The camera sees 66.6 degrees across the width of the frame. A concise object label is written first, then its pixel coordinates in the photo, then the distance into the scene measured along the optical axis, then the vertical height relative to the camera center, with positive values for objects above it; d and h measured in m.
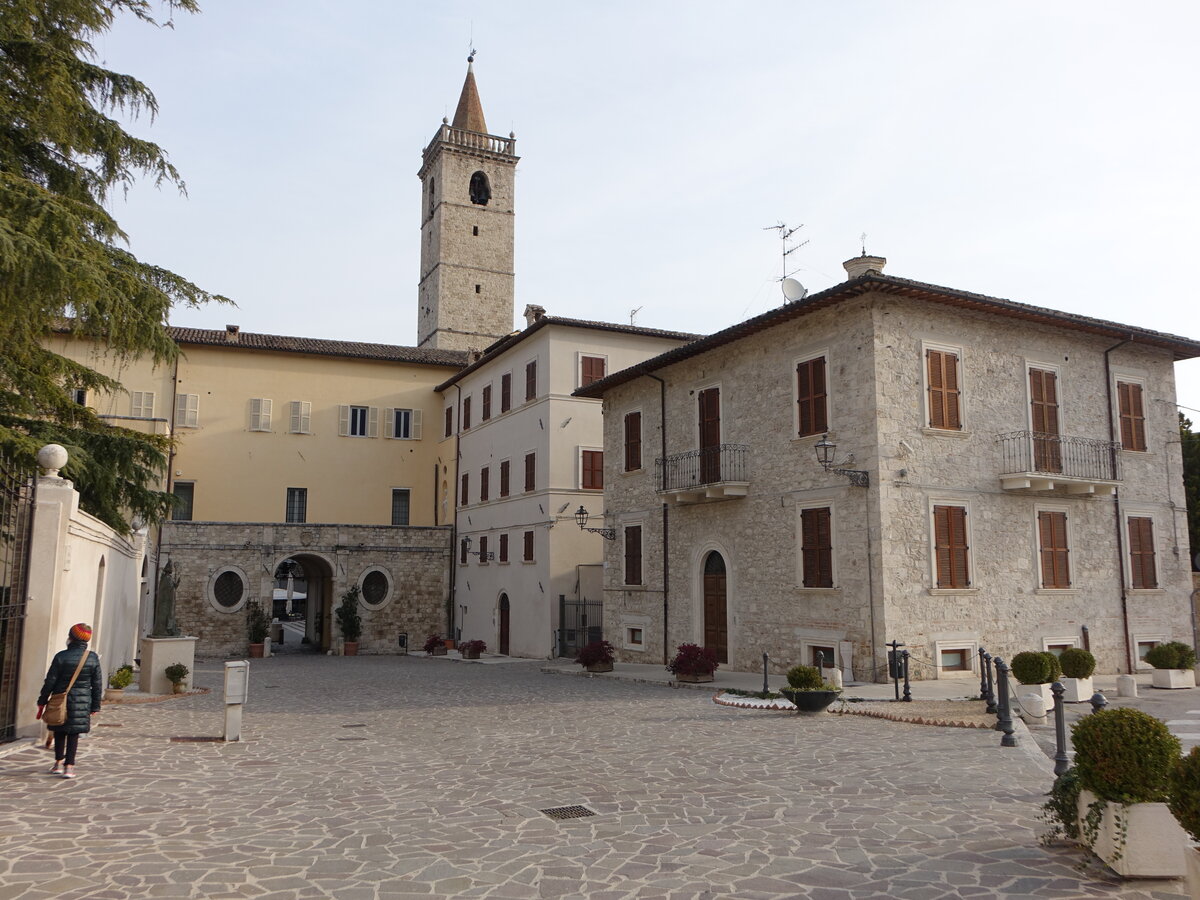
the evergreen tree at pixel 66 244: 10.00 +4.00
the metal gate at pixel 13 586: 10.08 -0.03
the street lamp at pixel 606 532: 24.81 +1.43
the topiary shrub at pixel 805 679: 13.91 -1.42
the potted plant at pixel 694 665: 18.30 -1.59
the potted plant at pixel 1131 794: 5.59 -1.30
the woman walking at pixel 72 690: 8.78 -1.02
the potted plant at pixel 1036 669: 14.95 -1.35
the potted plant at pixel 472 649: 29.25 -2.05
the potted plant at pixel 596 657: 21.75 -1.71
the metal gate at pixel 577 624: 27.67 -1.19
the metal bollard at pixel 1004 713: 10.66 -1.52
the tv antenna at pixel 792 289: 21.59 +6.97
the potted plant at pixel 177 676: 16.88 -1.69
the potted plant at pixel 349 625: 33.59 -1.49
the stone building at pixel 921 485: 17.05 +2.04
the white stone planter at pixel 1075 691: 15.27 -1.76
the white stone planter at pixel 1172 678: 17.14 -1.72
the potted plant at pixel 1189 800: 4.73 -1.12
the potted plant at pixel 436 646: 31.98 -2.14
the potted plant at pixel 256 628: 32.12 -1.56
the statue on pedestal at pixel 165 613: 17.80 -0.57
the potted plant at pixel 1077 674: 15.32 -1.48
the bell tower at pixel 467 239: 53.69 +20.59
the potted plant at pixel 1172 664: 17.16 -1.45
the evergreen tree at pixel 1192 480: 32.59 +3.85
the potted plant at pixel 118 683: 15.80 -1.75
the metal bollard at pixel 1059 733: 8.25 -1.38
